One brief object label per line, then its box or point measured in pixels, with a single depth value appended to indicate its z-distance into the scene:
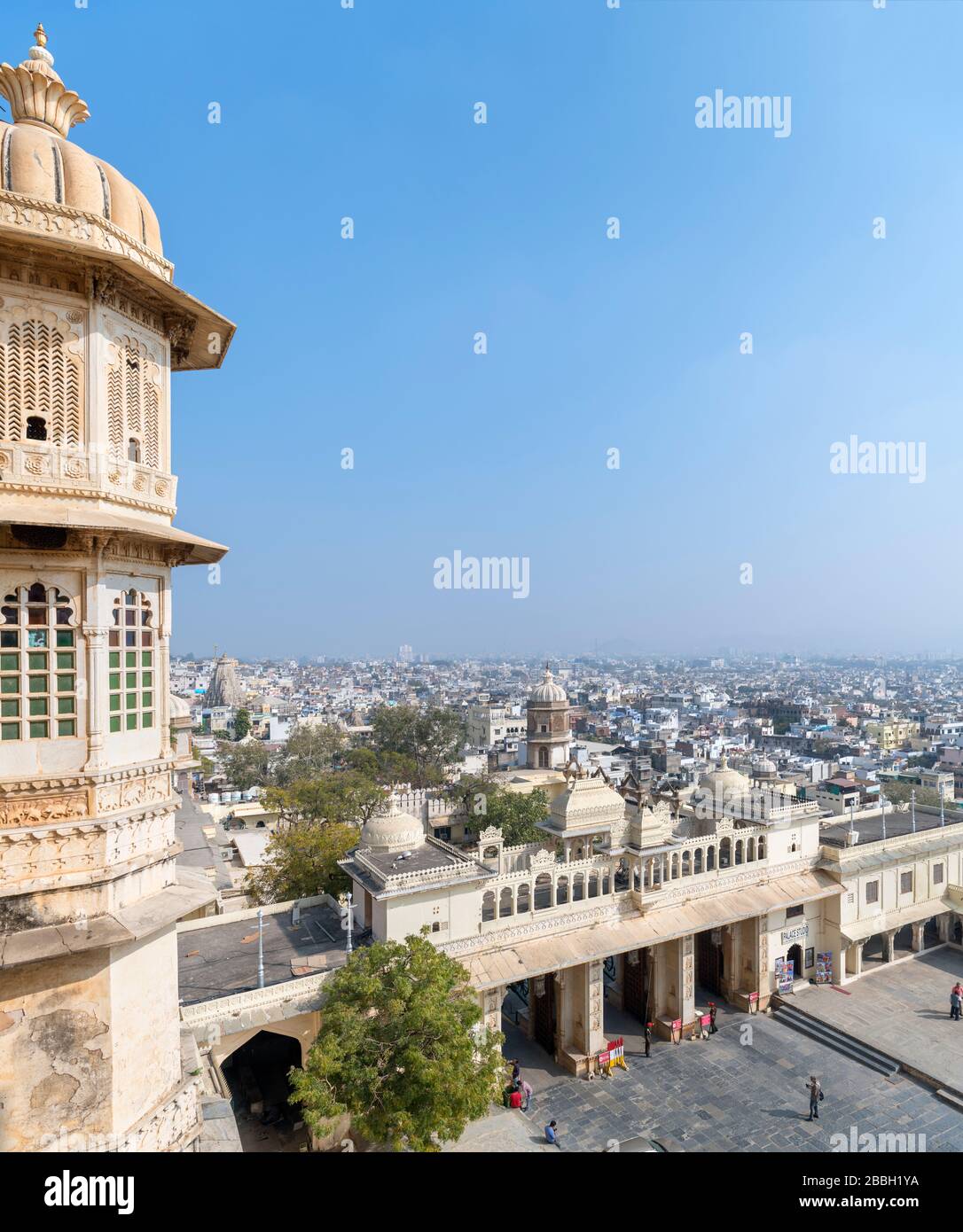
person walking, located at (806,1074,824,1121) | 20.56
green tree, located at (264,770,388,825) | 36.12
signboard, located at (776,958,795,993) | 27.53
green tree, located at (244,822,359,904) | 25.72
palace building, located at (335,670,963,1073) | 20.59
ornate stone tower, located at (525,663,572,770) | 51.34
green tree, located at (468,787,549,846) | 35.75
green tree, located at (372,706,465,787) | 62.88
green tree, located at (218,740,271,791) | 60.31
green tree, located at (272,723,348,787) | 57.44
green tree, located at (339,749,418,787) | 54.84
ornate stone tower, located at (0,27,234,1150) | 8.03
